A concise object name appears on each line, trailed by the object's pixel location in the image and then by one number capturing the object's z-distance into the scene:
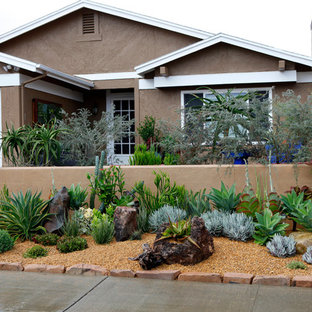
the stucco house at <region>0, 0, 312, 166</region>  12.50
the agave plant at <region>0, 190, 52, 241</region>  7.43
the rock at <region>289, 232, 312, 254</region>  6.29
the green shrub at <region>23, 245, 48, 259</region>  6.58
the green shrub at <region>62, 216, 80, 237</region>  7.31
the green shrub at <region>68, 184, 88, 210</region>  7.92
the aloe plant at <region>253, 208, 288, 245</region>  6.53
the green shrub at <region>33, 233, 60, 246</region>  7.10
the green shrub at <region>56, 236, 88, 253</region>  6.71
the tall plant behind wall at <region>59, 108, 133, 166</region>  11.51
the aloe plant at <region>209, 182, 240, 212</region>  7.28
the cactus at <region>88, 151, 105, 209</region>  8.05
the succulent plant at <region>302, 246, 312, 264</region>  5.88
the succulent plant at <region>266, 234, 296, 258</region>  6.12
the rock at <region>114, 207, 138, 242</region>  7.05
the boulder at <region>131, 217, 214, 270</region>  5.88
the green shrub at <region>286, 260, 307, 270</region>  5.72
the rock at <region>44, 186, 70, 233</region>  7.53
